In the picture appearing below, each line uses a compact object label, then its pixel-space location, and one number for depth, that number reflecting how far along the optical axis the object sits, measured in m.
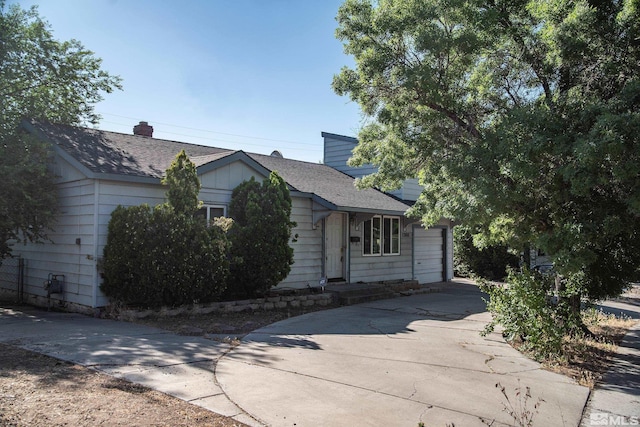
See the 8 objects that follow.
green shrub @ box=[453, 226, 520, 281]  19.48
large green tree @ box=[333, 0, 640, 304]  5.74
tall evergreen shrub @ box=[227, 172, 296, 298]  10.95
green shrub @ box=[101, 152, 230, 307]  9.17
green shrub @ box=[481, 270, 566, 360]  6.65
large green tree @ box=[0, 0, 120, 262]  9.91
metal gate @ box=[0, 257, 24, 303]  11.91
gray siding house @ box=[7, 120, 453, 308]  9.84
